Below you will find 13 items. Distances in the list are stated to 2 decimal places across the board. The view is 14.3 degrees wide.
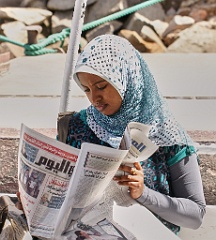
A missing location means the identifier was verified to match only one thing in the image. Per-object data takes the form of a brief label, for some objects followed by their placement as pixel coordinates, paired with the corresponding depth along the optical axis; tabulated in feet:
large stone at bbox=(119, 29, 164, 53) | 31.45
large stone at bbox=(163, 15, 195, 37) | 33.38
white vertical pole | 9.92
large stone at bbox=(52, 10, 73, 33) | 34.75
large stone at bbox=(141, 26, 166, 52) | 32.67
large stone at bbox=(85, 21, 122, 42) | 33.90
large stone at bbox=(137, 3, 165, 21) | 35.28
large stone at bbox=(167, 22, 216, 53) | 30.17
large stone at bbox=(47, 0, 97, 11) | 35.04
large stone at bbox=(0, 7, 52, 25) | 34.90
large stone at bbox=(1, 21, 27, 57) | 33.24
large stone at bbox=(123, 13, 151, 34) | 33.88
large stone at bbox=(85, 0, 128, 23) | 34.47
